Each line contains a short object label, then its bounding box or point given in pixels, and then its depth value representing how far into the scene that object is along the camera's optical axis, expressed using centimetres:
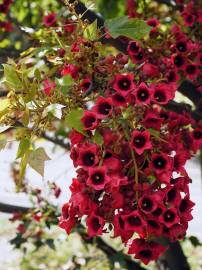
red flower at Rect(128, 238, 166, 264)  137
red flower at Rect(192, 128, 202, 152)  166
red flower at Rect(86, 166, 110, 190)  124
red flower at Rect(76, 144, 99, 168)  127
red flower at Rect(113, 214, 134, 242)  128
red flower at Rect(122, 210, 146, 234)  125
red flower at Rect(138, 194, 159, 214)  124
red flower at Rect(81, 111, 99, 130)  128
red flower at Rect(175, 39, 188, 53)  186
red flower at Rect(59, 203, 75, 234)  139
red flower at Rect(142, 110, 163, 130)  133
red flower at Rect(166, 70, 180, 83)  170
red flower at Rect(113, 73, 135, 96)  130
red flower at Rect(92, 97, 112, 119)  128
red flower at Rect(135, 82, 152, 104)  129
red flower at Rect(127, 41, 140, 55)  181
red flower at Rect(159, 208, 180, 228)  127
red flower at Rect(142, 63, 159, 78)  157
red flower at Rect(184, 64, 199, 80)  185
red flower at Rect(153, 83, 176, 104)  138
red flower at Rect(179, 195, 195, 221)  134
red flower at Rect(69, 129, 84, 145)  138
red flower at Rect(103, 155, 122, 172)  126
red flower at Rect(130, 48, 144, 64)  182
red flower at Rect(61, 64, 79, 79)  146
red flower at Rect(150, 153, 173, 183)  128
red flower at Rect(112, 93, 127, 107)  130
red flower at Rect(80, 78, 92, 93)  146
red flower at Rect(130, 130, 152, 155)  126
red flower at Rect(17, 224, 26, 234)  324
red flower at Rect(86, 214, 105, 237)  130
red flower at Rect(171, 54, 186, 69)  182
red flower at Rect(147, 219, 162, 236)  129
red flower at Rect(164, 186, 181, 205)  131
